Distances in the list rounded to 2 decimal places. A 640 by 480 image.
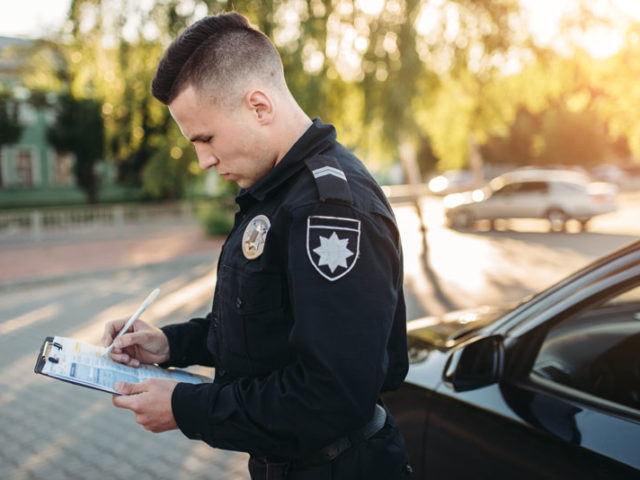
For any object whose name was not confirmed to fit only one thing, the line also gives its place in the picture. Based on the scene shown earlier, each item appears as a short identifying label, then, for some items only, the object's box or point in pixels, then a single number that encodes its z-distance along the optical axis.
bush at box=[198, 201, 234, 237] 17.83
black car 1.61
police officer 1.17
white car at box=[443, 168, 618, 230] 15.96
